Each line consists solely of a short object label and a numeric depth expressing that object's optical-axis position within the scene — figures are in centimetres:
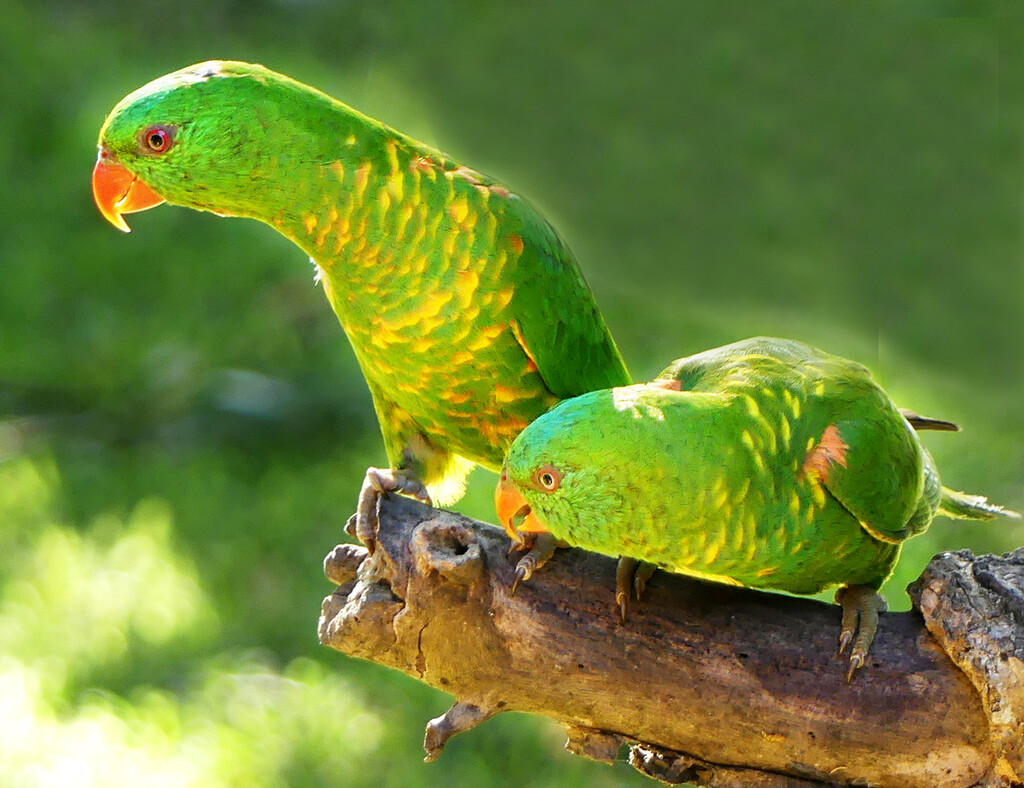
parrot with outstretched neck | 491
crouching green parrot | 440
